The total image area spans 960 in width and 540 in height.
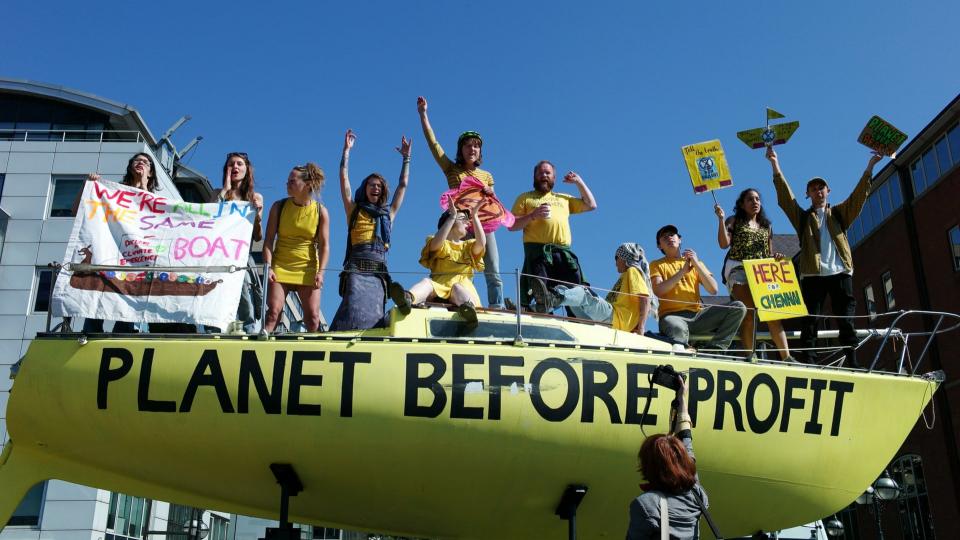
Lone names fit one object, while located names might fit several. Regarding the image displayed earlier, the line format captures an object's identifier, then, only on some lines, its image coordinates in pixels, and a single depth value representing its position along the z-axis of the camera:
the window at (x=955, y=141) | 28.75
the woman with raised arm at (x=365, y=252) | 8.13
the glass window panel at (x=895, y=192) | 32.97
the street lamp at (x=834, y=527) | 18.16
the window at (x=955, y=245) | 28.83
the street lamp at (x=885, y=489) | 15.70
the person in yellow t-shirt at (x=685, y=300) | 8.59
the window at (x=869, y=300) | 35.31
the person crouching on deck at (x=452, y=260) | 8.06
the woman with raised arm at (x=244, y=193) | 8.18
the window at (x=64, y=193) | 26.03
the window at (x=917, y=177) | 31.42
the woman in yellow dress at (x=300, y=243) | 8.32
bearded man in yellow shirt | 9.35
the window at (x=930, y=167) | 30.45
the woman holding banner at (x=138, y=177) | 7.96
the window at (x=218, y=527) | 28.45
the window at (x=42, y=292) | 24.81
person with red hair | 4.00
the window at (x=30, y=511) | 22.31
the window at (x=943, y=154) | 29.58
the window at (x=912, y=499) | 30.05
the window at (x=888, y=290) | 33.34
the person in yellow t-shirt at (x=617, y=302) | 8.52
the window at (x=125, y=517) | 23.34
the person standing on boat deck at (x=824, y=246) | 9.45
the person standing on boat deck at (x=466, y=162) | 9.23
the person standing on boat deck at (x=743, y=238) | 9.43
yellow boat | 6.96
